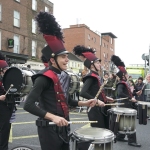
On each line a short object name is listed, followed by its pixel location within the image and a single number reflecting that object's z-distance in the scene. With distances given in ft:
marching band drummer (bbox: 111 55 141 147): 18.16
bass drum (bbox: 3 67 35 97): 14.96
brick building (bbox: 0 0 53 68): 65.77
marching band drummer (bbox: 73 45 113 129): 13.60
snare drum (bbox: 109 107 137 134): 15.33
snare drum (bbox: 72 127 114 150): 8.71
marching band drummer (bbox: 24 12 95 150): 8.17
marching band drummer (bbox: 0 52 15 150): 13.37
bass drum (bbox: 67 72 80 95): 31.55
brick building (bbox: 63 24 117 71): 122.11
